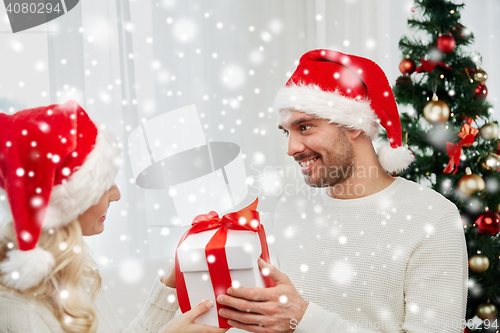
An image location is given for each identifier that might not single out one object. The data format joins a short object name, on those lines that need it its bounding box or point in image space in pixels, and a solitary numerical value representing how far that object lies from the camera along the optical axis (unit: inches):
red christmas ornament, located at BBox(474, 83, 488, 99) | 68.8
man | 45.7
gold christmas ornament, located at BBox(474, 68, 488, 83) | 67.8
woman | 31.2
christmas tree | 67.0
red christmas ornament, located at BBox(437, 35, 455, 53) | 66.6
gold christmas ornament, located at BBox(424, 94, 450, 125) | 66.6
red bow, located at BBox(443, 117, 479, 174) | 66.1
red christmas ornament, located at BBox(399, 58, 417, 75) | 69.9
